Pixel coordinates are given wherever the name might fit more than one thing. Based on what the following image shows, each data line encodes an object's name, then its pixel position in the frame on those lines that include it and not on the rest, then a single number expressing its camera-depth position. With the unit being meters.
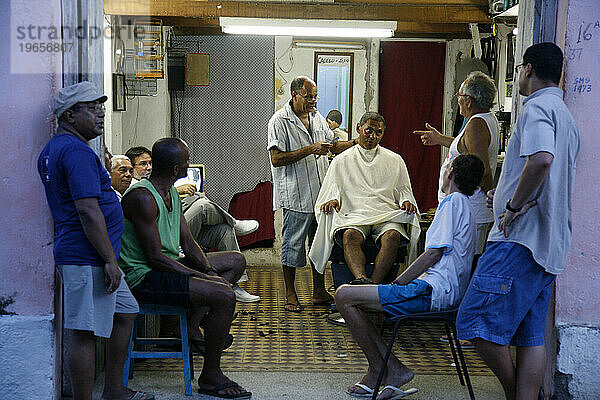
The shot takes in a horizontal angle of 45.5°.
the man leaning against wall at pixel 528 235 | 2.87
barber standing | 5.54
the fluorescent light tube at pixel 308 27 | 5.88
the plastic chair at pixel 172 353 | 3.54
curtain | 7.68
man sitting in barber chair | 4.92
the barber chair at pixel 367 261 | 4.98
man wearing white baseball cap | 2.89
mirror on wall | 7.60
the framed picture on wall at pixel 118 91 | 5.74
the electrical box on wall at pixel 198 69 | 7.32
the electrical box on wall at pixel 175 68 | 7.26
